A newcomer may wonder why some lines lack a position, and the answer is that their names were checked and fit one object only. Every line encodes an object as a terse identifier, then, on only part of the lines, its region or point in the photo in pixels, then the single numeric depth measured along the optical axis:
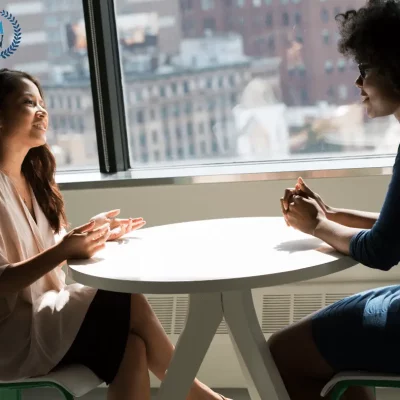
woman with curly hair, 3.08
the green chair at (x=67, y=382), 3.33
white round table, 2.98
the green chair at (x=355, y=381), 3.08
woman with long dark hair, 3.45
